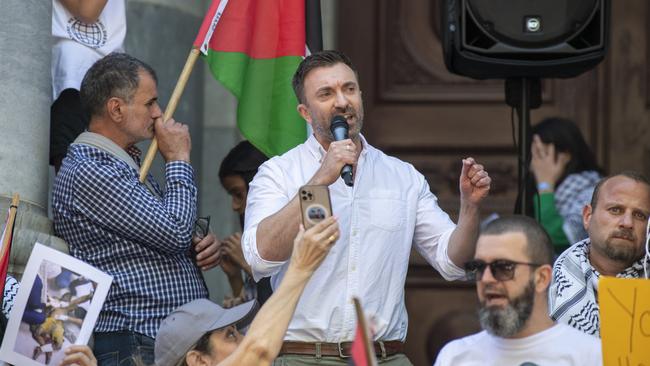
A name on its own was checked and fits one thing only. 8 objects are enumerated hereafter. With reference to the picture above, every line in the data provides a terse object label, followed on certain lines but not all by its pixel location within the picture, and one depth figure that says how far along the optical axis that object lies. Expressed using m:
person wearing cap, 10.35
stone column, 13.85
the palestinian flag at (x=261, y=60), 15.22
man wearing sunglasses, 10.52
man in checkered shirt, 12.93
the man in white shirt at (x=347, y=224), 12.07
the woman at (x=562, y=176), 15.91
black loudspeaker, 14.52
